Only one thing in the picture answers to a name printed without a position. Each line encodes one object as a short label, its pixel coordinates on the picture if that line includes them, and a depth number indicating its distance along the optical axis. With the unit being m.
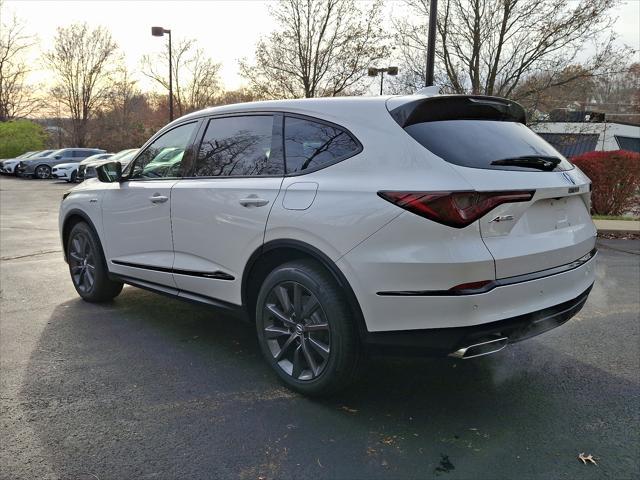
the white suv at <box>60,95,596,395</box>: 2.68
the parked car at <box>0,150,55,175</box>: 30.38
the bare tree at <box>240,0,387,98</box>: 19.70
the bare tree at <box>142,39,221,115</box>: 42.25
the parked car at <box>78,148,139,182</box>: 21.33
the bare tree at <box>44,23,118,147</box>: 45.69
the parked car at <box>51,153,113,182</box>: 26.97
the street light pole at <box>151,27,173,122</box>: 26.13
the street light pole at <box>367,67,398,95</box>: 17.91
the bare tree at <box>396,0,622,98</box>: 13.42
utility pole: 11.18
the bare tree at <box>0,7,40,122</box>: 44.25
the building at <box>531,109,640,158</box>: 14.90
